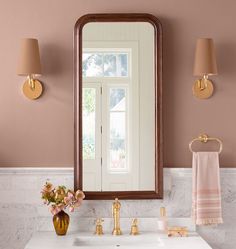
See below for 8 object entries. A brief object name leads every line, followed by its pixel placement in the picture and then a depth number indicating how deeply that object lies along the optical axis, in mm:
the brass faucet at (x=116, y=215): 3158
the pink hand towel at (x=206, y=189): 3182
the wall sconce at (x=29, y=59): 3145
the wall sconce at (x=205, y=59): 3150
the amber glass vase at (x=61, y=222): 3086
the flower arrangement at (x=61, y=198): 3078
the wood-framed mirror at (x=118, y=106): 3209
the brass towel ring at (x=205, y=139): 3264
